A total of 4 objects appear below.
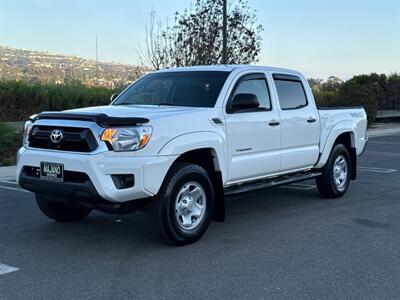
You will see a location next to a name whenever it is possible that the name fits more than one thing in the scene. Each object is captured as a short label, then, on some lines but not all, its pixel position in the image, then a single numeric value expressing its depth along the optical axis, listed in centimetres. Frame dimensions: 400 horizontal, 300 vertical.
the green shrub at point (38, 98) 1500
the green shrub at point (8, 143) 1225
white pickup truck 530
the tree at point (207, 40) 2006
